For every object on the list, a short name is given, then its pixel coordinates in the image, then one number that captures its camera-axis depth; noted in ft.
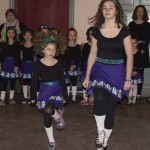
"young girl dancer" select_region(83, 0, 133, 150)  15.81
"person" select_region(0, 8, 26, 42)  30.42
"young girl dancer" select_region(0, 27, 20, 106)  27.94
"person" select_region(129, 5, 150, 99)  29.37
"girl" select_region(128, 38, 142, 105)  28.19
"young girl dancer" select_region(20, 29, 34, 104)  28.60
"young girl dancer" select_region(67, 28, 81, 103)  28.63
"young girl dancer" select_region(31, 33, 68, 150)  16.33
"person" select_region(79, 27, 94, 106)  28.42
